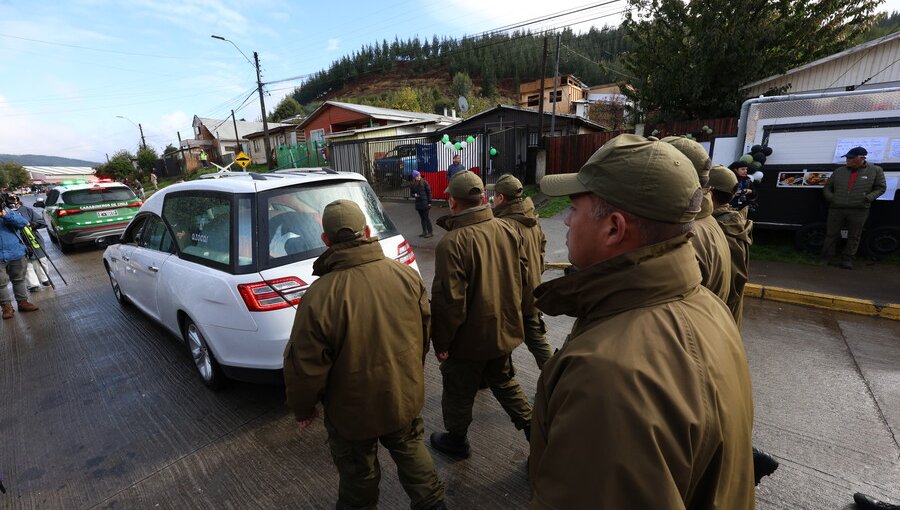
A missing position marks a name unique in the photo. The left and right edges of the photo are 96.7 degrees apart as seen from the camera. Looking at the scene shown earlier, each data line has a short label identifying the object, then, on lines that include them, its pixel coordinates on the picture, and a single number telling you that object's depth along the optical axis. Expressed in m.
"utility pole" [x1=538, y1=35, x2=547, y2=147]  14.18
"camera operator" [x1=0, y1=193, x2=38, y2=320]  5.84
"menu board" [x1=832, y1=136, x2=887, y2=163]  6.00
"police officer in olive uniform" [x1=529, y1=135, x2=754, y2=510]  0.77
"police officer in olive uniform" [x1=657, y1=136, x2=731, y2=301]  2.26
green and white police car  9.48
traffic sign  13.84
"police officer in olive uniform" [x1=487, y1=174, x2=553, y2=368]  3.36
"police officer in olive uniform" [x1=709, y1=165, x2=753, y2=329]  2.75
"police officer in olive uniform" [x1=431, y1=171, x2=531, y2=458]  2.45
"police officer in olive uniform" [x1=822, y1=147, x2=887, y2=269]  5.75
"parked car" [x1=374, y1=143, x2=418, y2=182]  14.94
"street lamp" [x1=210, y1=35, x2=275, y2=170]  20.70
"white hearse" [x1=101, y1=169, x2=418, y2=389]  3.03
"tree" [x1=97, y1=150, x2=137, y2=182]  35.53
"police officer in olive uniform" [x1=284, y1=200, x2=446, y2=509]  1.90
